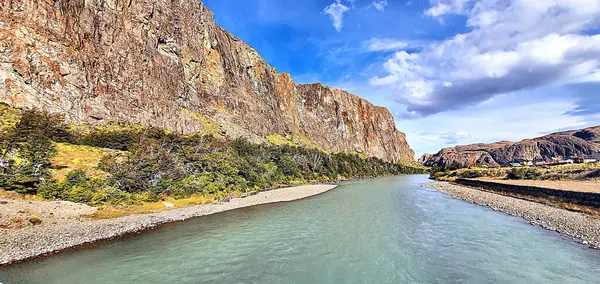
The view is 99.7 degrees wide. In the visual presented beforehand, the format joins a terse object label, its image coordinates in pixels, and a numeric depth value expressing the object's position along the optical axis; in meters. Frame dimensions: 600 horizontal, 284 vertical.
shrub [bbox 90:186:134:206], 27.98
